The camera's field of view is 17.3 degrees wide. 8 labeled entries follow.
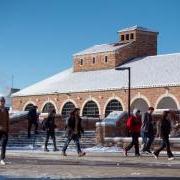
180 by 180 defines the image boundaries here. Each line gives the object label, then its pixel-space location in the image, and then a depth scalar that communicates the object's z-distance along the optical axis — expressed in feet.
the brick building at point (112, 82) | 165.58
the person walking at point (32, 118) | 107.86
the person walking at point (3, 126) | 51.04
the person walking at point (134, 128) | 69.73
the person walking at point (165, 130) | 61.85
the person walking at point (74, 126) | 68.85
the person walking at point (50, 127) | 83.76
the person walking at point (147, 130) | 71.56
